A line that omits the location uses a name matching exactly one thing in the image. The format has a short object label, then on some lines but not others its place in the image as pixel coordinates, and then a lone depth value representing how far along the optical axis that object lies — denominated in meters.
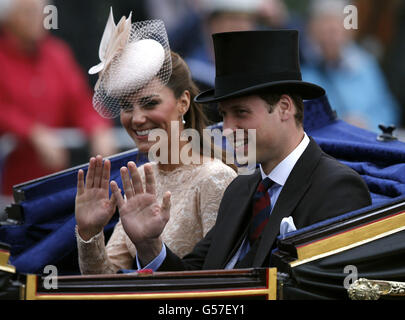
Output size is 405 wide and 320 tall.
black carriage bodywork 4.17
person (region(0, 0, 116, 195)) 7.27
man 4.55
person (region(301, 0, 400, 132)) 8.99
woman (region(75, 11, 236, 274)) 5.35
